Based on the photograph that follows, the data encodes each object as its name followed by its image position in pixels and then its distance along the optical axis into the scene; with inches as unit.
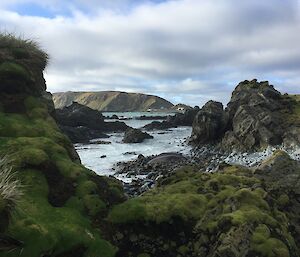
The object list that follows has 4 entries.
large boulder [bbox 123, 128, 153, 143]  1753.7
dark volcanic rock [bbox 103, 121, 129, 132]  2439.8
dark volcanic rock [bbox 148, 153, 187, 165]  1078.6
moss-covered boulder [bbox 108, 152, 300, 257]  281.5
